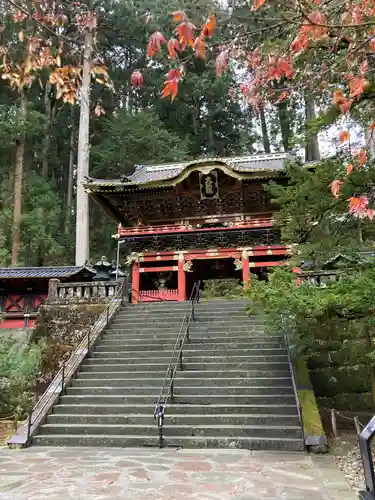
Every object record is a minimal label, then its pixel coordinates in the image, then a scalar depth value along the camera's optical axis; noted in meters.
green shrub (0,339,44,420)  8.98
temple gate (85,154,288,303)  16.72
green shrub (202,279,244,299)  23.62
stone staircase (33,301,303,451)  6.58
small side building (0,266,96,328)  17.83
